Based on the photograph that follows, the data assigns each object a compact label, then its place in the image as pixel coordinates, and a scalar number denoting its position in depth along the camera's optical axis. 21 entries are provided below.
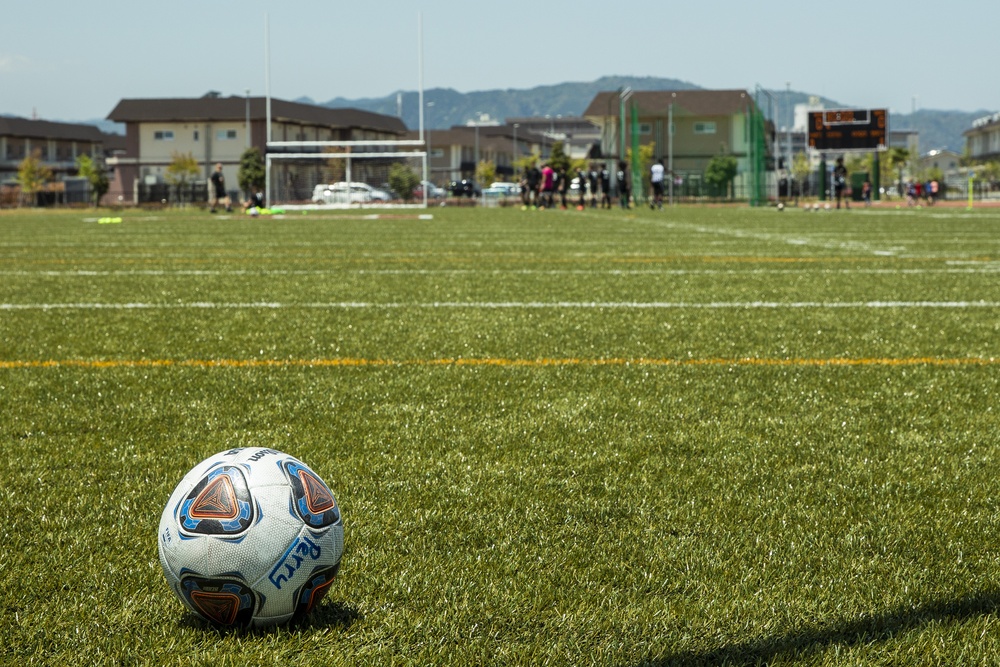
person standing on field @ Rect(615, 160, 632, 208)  40.88
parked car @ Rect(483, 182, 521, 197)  90.39
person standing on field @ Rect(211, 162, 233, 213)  40.19
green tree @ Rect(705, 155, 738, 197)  70.97
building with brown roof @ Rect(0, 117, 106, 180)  108.75
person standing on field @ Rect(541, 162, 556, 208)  43.66
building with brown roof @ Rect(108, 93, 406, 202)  91.38
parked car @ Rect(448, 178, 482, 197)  67.75
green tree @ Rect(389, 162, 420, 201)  74.44
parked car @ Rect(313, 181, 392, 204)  50.69
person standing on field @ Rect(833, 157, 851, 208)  43.88
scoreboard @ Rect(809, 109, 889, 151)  57.62
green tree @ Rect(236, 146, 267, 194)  80.19
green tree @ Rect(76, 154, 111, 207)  82.75
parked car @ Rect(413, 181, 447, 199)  71.33
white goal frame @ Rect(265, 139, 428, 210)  42.54
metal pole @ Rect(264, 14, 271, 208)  51.47
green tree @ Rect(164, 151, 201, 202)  82.62
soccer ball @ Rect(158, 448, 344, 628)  2.76
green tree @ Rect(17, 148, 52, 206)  85.88
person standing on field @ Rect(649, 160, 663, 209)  39.50
